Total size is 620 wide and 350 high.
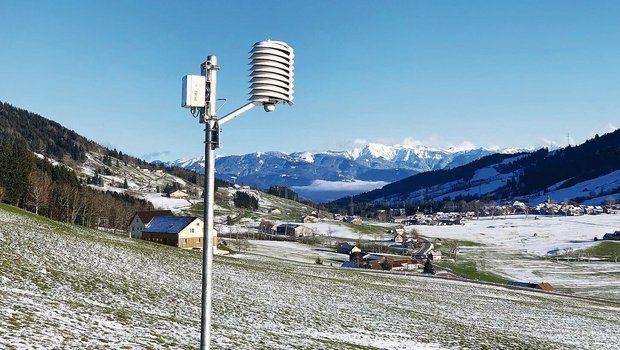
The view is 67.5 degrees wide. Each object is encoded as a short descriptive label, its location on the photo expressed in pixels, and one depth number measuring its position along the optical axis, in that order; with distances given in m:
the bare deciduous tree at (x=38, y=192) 102.73
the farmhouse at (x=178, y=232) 102.75
